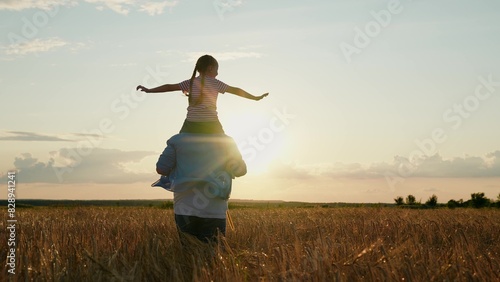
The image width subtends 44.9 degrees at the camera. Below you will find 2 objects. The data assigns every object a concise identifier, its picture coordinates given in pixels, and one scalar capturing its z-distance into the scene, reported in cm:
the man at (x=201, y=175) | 641
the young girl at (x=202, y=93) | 649
